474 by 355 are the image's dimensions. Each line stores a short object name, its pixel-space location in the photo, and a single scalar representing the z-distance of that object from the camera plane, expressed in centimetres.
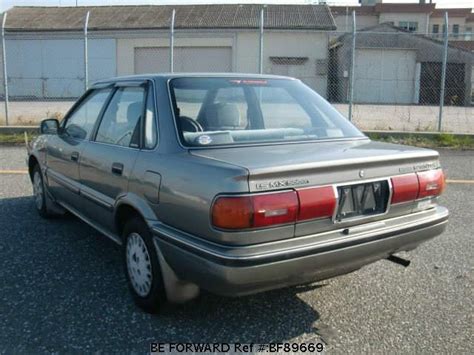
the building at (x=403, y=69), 3353
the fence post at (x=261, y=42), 1141
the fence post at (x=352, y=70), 1133
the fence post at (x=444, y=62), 1118
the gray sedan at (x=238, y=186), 272
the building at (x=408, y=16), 5256
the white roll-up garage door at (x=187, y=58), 3178
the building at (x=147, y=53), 3186
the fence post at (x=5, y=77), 1224
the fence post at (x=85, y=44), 1196
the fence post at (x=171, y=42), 1145
